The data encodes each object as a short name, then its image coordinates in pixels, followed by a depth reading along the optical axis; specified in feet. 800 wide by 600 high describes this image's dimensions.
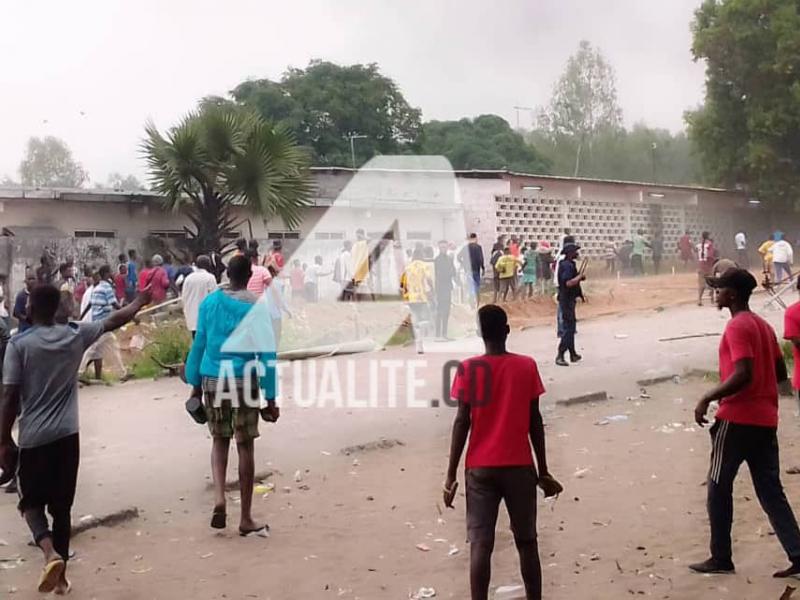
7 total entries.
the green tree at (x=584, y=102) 115.14
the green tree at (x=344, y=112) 106.42
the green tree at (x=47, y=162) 158.10
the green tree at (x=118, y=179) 127.79
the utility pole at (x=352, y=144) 102.94
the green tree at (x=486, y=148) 114.42
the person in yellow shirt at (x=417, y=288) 41.60
